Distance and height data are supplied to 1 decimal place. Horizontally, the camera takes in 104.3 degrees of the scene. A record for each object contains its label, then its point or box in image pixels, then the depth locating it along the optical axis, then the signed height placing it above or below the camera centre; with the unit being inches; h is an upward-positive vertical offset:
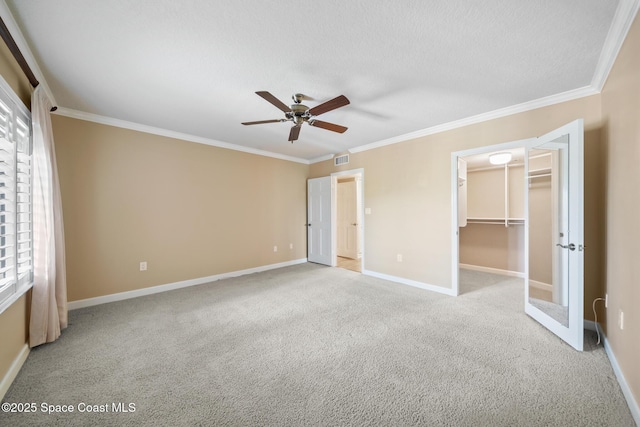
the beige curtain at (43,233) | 86.6 -6.9
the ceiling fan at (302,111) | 87.7 +39.2
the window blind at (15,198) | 72.1 +5.3
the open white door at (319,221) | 220.4 -8.7
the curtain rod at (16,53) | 60.5 +44.5
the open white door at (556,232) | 86.0 -9.0
